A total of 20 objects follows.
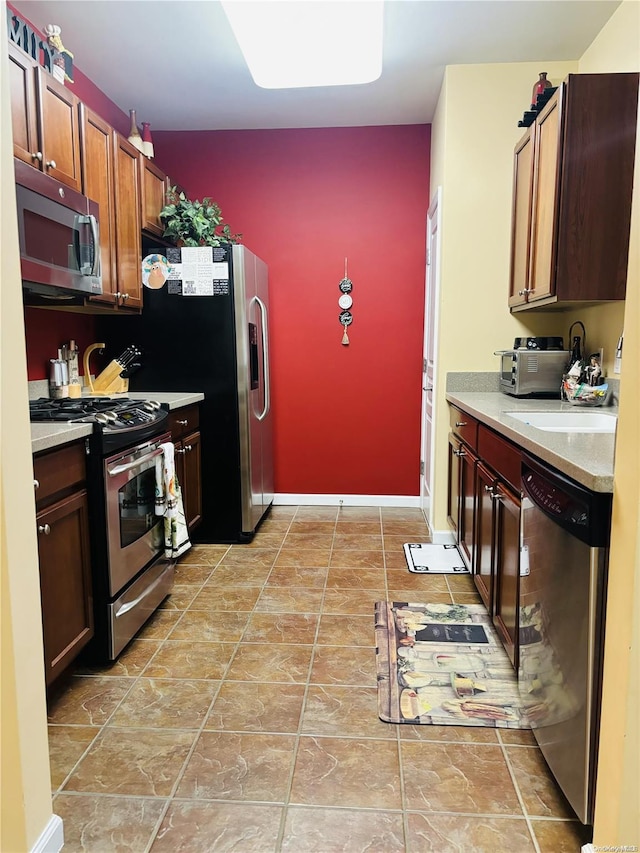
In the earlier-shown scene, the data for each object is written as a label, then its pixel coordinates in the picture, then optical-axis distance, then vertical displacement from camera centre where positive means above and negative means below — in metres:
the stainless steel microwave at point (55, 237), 1.99 +0.50
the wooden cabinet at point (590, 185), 2.29 +0.74
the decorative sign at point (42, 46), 2.20 +1.32
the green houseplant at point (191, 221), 3.38 +0.87
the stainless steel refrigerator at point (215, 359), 3.33 +0.04
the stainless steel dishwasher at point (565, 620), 1.20 -0.61
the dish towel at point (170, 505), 2.49 -0.62
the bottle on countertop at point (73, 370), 2.95 -0.02
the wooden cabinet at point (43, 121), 2.09 +0.98
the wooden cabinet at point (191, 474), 3.11 -0.63
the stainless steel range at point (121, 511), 2.04 -0.57
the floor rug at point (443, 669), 1.83 -1.13
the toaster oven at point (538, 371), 2.87 -0.03
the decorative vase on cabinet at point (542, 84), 2.70 +1.35
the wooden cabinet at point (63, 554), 1.73 -0.62
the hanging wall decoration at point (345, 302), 4.13 +0.46
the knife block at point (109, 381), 3.23 -0.09
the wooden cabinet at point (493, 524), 1.94 -0.65
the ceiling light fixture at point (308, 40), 2.26 +1.42
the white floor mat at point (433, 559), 3.05 -1.10
